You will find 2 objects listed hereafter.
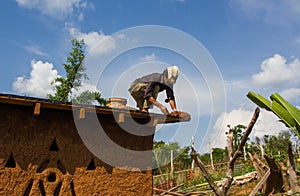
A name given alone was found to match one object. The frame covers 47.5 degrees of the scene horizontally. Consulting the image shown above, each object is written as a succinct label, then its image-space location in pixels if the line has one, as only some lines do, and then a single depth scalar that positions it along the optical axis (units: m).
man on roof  5.66
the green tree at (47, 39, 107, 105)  19.75
